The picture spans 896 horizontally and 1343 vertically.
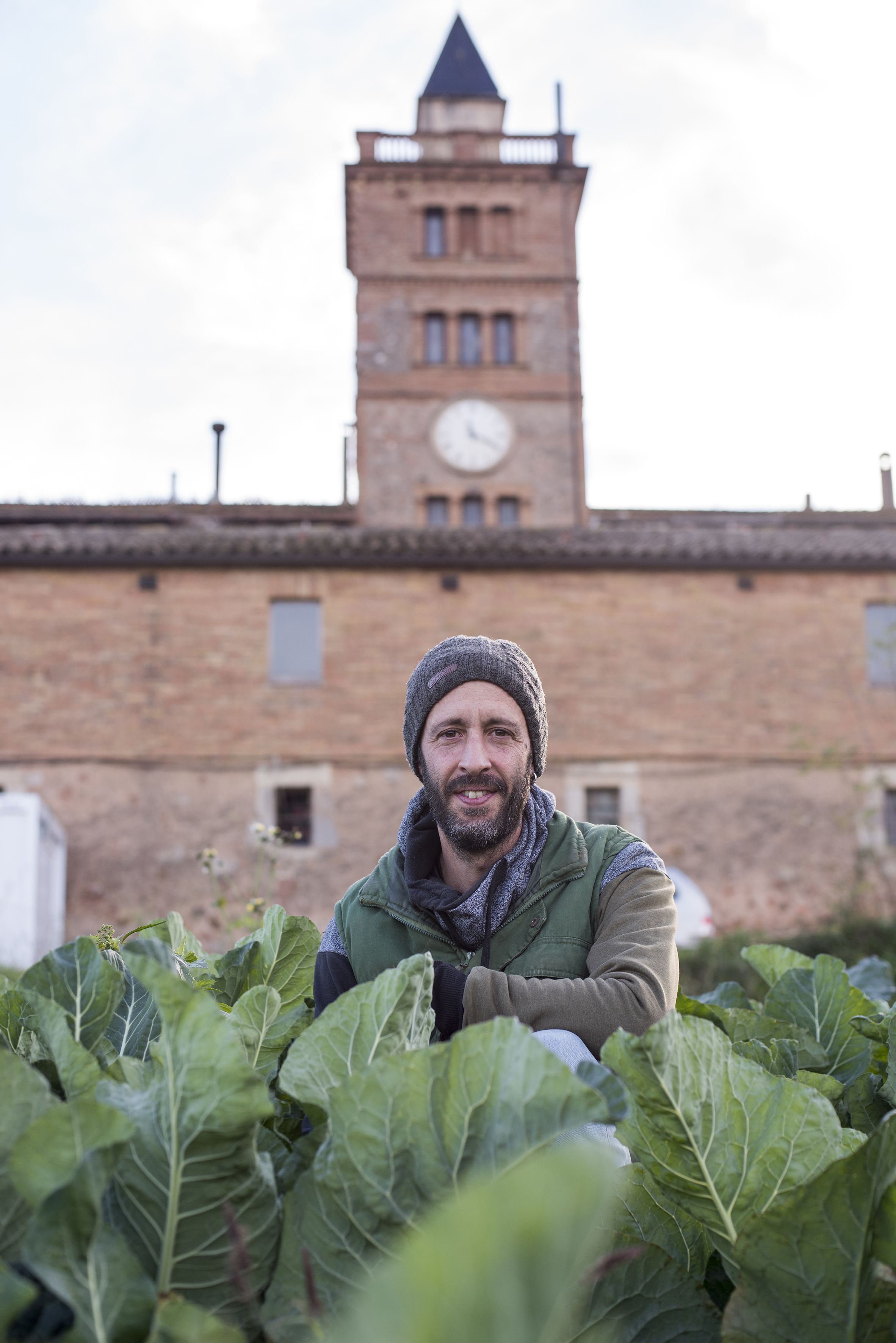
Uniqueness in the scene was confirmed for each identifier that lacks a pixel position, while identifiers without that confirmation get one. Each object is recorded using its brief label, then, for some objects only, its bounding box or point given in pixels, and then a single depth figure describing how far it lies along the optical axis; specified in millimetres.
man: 1741
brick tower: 25438
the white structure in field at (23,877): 15297
